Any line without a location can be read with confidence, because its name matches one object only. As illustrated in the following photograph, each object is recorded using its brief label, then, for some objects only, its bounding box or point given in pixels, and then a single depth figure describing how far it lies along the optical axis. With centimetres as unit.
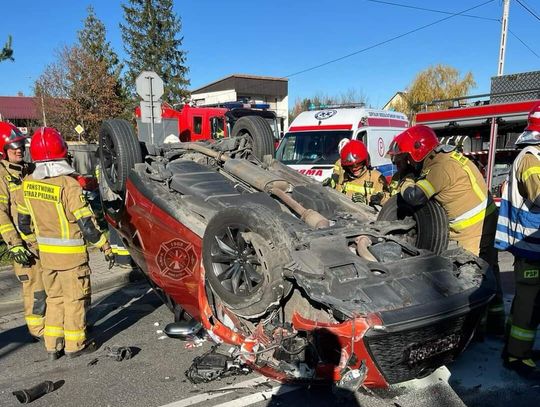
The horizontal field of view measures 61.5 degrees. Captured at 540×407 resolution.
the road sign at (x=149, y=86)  929
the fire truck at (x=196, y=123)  1565
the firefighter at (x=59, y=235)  376
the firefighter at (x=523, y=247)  328
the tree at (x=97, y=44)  2511
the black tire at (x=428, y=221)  326
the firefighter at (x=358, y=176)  524
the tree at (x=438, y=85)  3244
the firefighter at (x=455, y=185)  365
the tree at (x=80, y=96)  2372
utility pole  809
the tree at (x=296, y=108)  4478
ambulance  910
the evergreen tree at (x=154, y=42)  3222
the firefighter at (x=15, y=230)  403
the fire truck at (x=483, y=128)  786
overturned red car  246
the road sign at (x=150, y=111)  949
